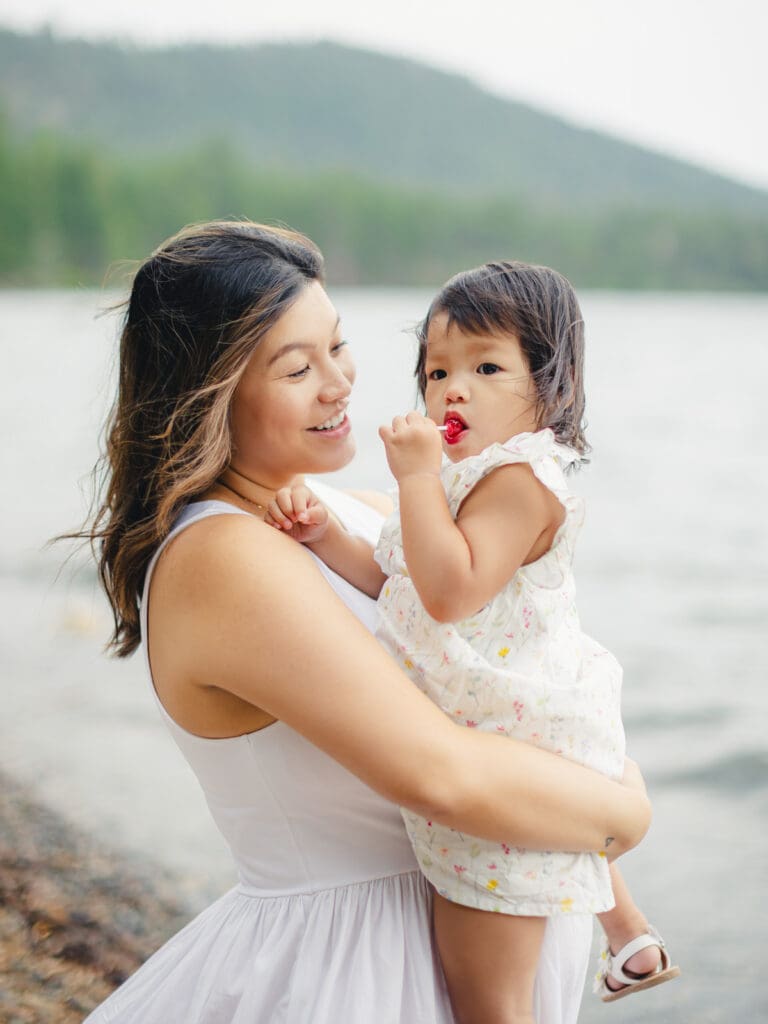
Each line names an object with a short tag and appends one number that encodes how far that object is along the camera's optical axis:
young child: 1.40
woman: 1.29
